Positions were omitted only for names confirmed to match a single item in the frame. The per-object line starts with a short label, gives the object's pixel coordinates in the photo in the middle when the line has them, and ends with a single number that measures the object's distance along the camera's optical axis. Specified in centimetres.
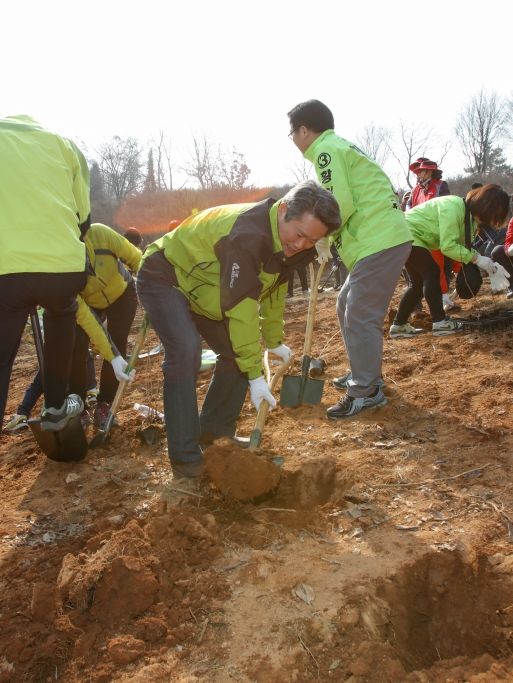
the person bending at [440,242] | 443
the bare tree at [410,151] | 3114
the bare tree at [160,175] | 3253
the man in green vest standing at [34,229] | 221
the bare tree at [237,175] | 2531
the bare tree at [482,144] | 3547
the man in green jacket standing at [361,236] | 331
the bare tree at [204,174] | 2578
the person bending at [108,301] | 349
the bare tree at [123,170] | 3616
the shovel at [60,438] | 296
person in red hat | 654
